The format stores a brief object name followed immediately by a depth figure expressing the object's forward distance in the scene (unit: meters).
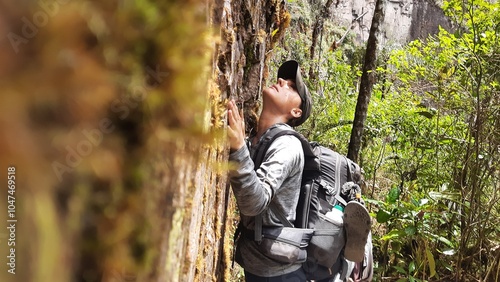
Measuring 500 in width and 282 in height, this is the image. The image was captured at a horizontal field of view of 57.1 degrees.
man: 1.69
